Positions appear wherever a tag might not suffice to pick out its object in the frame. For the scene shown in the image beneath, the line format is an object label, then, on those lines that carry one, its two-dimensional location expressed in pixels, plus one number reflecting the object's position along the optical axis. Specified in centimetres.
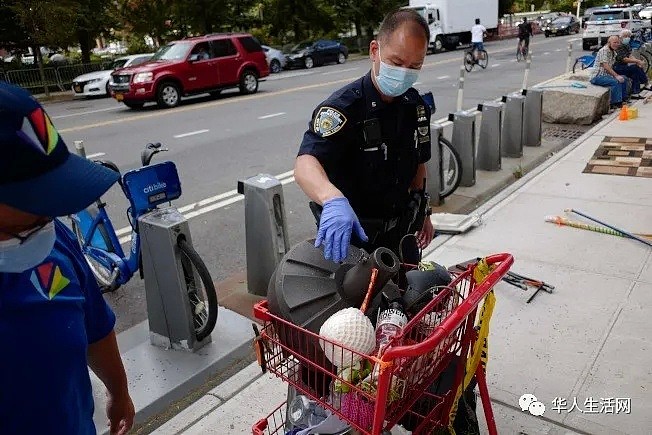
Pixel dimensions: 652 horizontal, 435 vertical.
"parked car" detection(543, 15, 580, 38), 3881
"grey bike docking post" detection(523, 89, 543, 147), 841
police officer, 235
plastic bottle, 170
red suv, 1448
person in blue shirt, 118
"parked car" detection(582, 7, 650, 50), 2195
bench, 1004
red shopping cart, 161
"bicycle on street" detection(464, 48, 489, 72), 2012
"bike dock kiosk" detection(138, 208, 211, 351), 345
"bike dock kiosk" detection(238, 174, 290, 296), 407
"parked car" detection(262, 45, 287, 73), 2520
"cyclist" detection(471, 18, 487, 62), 2016
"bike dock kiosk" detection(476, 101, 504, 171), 721
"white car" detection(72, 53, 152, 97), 1898
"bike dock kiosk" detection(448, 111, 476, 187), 662
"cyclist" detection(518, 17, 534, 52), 2180
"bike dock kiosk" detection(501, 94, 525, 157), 783
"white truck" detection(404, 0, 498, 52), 3147
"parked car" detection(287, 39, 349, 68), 2631
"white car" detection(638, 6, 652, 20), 2702
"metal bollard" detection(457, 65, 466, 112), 942
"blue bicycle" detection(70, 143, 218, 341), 355
